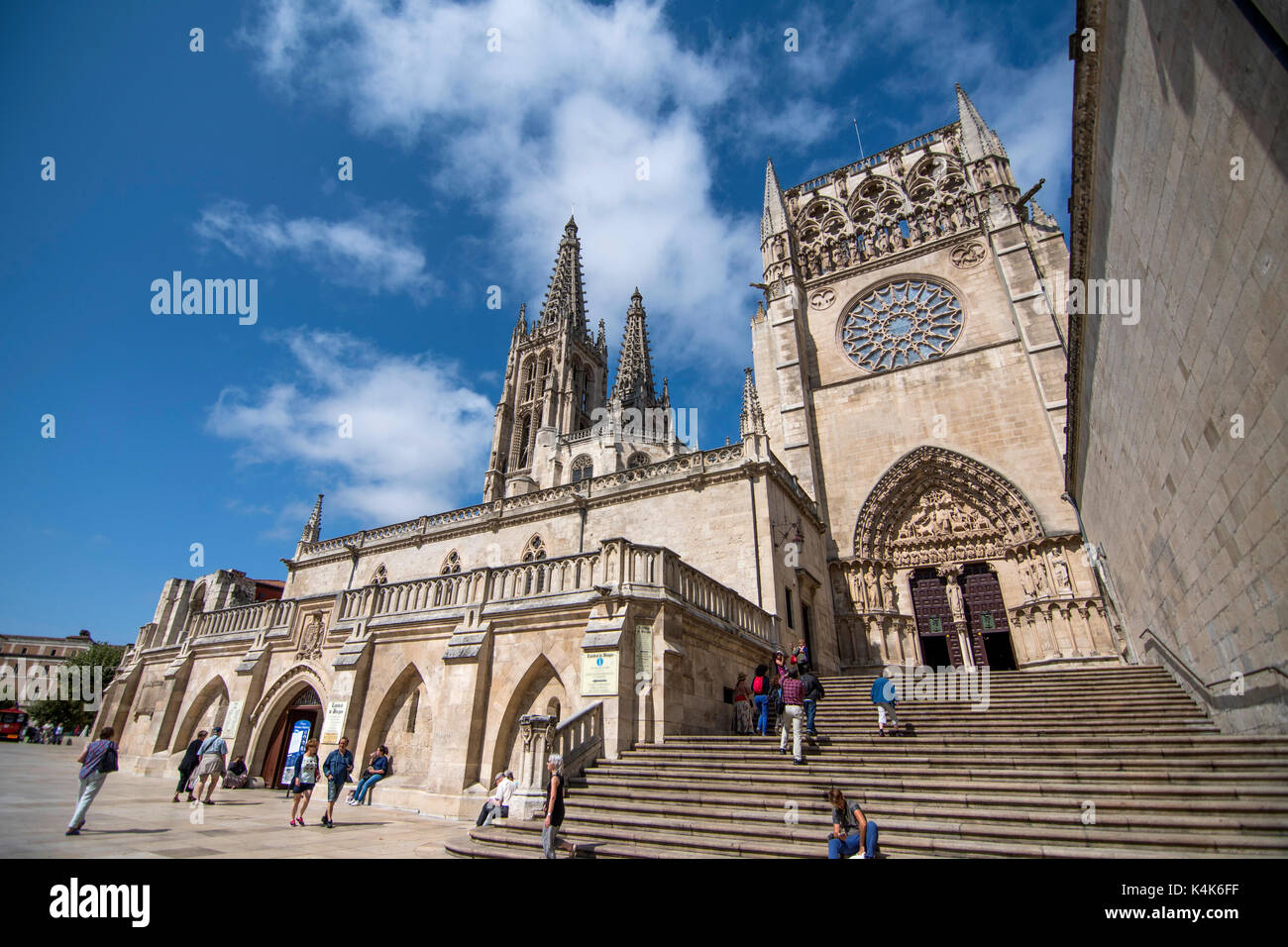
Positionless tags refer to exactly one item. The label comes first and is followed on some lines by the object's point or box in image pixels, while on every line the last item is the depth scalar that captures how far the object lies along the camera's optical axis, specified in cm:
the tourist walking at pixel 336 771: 859
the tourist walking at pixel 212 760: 991
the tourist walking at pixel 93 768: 593
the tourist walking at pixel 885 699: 813
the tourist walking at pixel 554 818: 541
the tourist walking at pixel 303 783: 812
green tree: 3819
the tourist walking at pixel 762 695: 951
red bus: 3300
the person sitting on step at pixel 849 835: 446
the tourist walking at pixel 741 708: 1083
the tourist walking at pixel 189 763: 956
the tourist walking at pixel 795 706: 736
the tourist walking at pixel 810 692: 809
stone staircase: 489
